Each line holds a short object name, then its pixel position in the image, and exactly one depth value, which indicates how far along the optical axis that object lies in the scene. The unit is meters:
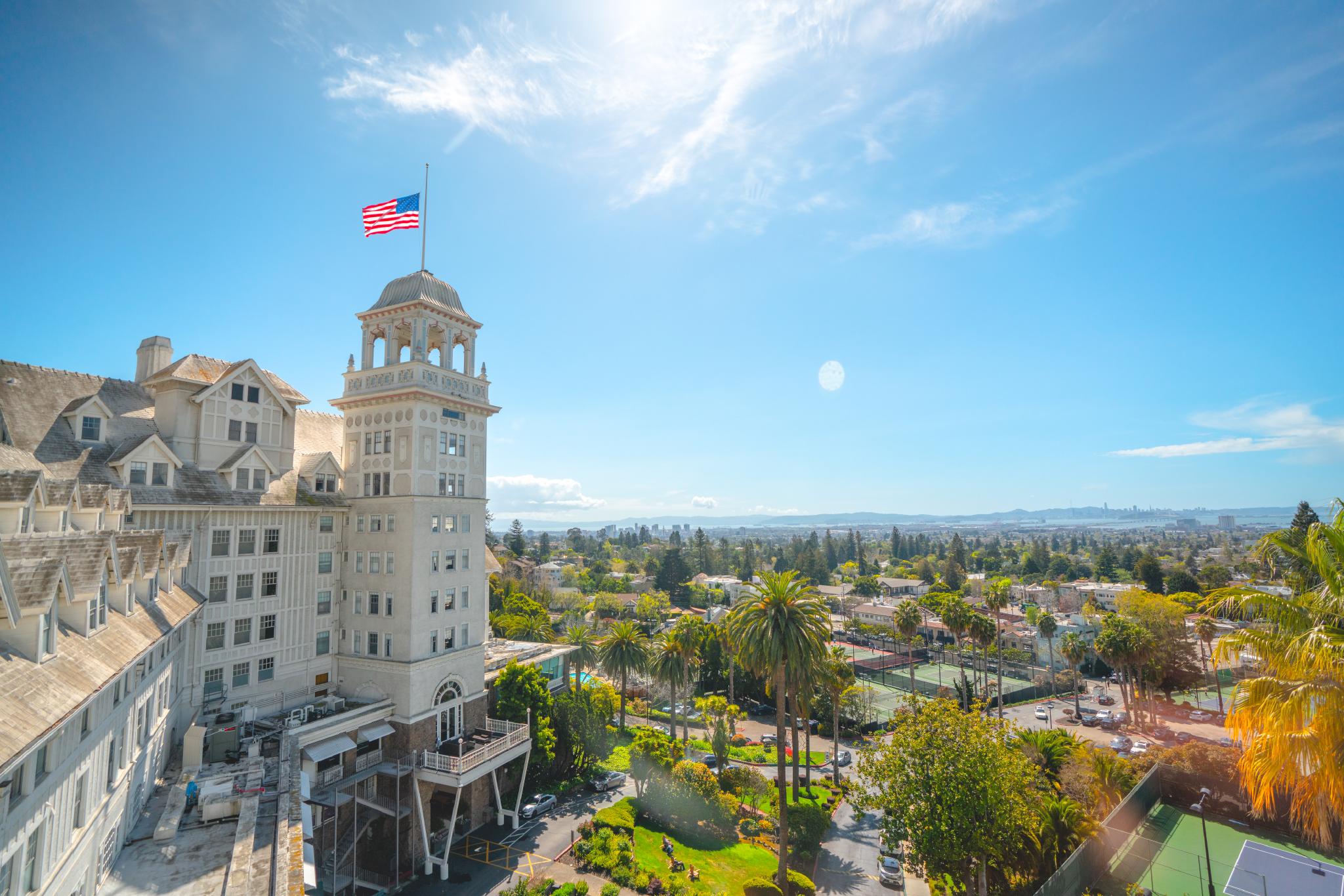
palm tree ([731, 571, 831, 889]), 36.47
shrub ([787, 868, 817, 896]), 37.28
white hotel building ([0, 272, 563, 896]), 18.64
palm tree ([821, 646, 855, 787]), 54.28
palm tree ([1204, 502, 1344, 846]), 10.66
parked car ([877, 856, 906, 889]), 39.28
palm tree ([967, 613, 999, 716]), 72.69
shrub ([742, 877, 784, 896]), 37.16
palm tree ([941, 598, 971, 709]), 74.88
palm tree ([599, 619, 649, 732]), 58.47
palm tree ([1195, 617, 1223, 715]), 76.88
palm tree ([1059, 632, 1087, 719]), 80.25
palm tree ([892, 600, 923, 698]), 75.62
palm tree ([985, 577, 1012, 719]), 88.88
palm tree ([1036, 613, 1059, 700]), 97.38
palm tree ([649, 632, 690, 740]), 59.97
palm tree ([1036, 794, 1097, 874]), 34.34
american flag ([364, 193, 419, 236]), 40.19
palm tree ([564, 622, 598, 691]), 60.16
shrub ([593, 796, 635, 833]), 42.53
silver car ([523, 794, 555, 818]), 45.94
